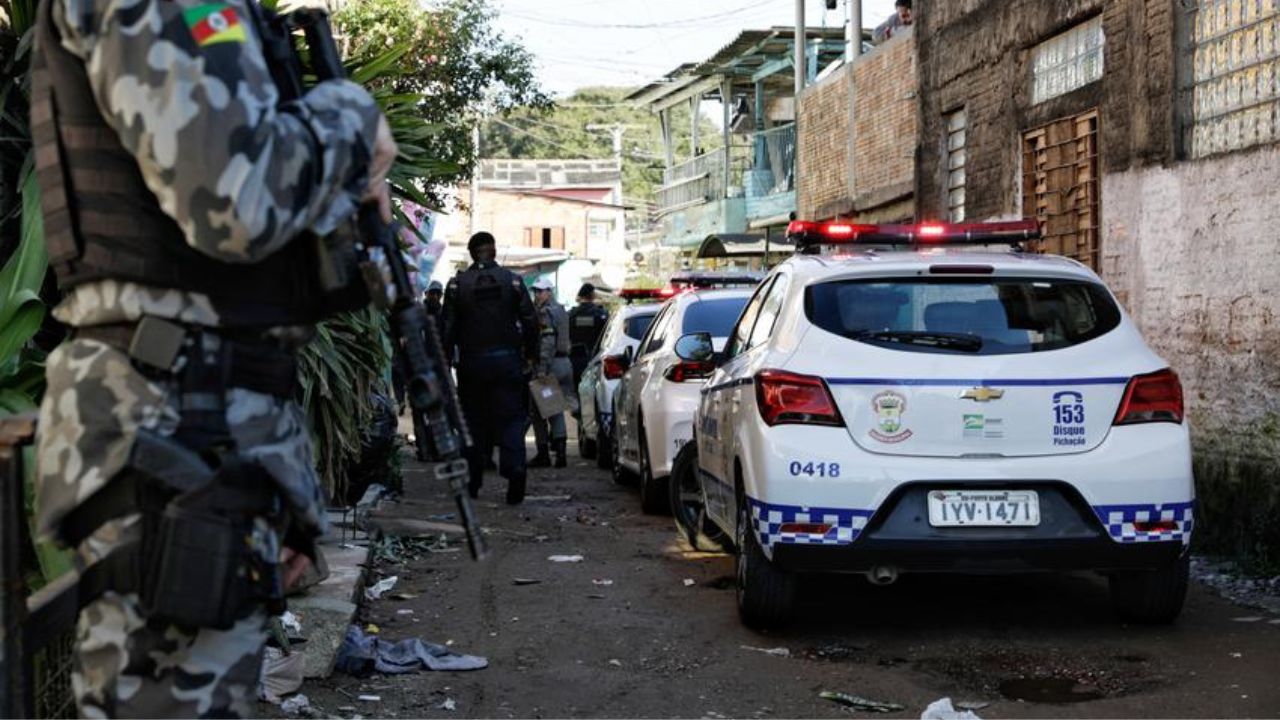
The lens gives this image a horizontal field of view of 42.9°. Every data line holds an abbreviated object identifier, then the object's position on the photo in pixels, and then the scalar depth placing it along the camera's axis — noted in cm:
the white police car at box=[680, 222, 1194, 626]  646
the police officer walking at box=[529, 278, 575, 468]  1587
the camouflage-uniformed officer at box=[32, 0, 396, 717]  238
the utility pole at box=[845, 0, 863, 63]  2289
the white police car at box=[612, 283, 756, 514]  1089
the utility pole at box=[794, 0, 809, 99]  2633
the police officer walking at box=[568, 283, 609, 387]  2162
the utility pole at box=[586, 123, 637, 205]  8231
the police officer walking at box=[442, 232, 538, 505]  1216
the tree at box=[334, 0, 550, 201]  1953
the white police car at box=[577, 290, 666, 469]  1520
